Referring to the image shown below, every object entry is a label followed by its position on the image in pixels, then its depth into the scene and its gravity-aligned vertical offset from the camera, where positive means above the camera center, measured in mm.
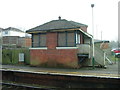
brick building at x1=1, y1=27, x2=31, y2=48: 27359 +1105
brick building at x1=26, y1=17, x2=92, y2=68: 12594 -100
